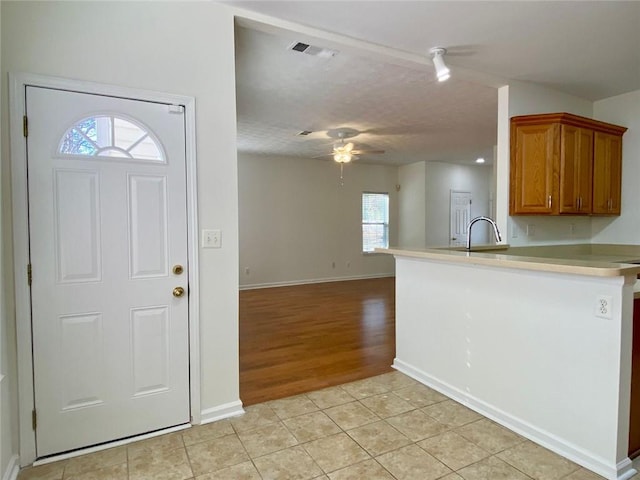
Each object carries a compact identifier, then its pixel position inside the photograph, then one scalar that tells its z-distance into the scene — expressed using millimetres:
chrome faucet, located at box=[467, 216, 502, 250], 2675
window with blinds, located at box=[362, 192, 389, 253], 8508
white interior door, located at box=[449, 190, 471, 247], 8570
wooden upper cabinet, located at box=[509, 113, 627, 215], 3541
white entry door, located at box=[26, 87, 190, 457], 1949
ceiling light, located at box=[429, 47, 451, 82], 2822
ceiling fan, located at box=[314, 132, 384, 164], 5625
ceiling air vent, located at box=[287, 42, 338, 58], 2836
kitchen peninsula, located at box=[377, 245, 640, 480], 1811
